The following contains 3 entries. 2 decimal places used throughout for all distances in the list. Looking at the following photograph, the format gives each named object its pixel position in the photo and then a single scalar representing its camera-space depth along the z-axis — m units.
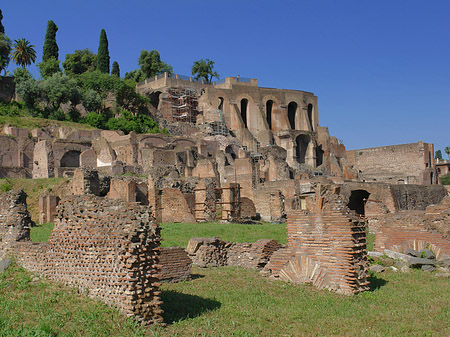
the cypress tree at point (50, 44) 55.09
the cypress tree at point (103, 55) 58.56
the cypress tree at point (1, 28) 53.02
